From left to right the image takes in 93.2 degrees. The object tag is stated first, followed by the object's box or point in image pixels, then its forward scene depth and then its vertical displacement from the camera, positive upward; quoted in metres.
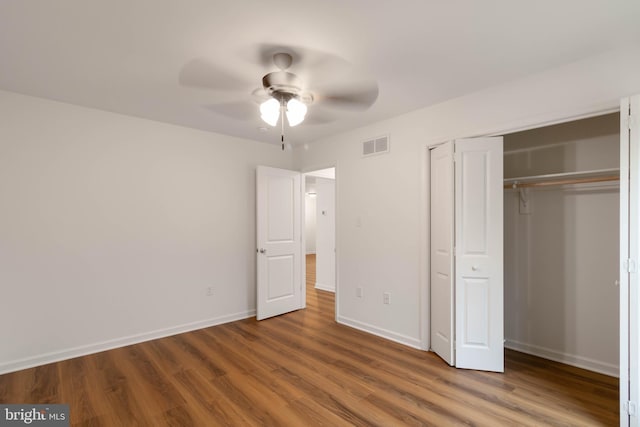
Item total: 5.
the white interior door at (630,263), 1.86 -0.29
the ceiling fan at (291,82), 2.18 +1.14
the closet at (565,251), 2.73 -0.33
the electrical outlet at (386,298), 3.57 -0.96
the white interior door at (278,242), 4.30 -0.37
